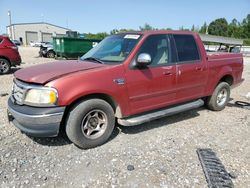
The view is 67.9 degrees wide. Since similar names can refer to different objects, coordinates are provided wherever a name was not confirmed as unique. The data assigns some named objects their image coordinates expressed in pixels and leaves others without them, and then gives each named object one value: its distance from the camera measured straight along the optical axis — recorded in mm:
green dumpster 13683
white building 59452
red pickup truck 2661
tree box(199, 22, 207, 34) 65329
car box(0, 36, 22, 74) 8239
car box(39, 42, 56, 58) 16686
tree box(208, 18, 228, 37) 61380
